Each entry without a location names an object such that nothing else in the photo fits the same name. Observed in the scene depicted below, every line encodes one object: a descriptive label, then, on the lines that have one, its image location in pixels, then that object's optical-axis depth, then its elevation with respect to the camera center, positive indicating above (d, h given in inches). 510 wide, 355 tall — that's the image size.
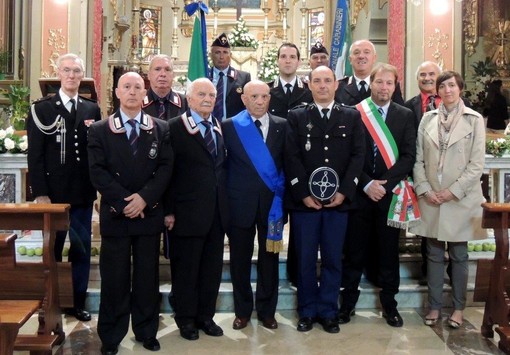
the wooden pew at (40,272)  141.3 -21.1
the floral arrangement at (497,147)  199.2 +9.9
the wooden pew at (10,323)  113.7 -25.4
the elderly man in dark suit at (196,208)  151.9 -7.2
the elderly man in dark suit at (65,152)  158.6 +5.8
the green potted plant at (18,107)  235.9 +26.3
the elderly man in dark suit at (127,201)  142.5 -5.5
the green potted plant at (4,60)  352.5 +61.7
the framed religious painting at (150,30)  529.3 +119.0
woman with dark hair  160.2 -1.2
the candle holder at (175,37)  486.9 +104.7
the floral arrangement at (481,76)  394.0 +62.1
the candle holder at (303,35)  499.5 +110.6
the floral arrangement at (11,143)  190.1 +9.4
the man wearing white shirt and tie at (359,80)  172.9 +27.0
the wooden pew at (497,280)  150.1 -23.8
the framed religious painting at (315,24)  518.9 +121.8
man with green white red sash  161.5 -2.8
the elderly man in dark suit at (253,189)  157.5 -2.8
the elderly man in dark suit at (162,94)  167.6 +21.5
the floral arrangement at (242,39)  434.0 +91.3
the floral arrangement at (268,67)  393.3 +69.1
